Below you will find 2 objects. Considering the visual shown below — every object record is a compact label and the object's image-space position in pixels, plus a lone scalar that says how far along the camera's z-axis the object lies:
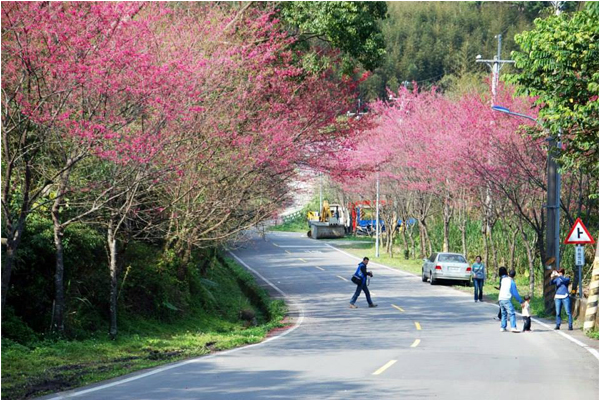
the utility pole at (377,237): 55.38
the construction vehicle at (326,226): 72.75
